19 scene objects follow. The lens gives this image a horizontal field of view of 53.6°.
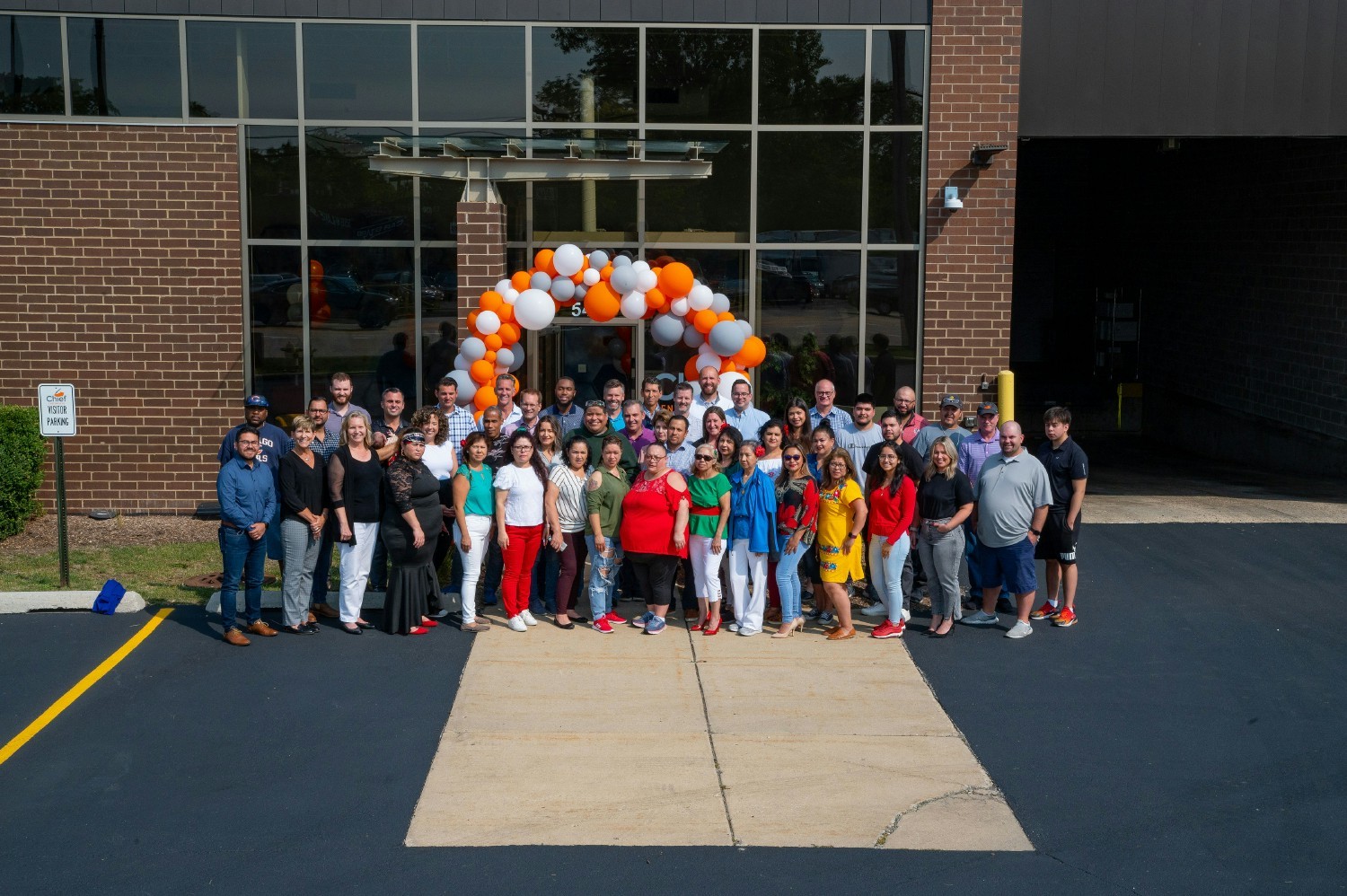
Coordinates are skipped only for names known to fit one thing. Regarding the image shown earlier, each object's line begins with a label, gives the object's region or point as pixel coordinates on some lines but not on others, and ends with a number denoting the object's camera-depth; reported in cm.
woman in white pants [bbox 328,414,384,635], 1029
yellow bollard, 1402
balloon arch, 1281
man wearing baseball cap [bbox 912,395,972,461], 1137
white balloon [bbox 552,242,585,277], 1286
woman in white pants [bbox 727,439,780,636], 1040
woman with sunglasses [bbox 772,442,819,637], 1039
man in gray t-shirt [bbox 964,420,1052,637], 1046
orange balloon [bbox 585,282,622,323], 1297
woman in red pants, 1040
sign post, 1099
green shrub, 1387
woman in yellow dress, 1035
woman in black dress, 1025
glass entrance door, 1466
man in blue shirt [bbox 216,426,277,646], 998
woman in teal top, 1043
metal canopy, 1352
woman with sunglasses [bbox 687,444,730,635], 1040
